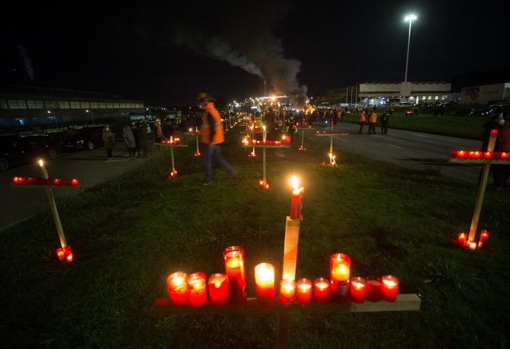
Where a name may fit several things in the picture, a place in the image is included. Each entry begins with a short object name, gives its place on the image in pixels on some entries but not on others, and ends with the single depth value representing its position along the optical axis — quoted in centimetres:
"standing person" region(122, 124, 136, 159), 1311
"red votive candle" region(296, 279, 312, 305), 195
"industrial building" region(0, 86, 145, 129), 3038
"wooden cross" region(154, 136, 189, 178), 800
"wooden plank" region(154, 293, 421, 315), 197
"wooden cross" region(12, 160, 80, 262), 352
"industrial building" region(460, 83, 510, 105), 5480
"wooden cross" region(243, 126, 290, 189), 649
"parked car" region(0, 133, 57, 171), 1191
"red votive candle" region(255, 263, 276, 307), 193
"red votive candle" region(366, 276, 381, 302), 199
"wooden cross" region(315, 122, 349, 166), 950
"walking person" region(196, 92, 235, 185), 704
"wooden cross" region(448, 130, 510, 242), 359
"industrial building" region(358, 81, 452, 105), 10633
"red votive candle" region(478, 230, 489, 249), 408
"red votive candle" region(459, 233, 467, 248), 421
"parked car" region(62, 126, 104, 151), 1678
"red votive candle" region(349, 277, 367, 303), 198
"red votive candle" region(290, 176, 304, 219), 185
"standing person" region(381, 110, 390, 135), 2129
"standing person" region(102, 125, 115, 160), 1298
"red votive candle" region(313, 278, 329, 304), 199
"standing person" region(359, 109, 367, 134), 2262
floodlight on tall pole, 3653
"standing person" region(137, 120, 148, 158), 1361
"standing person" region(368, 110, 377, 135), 2084
